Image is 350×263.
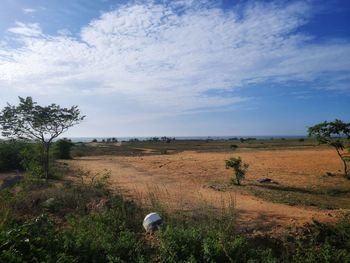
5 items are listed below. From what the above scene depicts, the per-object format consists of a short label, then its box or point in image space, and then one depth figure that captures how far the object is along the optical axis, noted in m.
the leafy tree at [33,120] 16.11
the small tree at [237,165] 16.83
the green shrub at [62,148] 36.61
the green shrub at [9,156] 22.20
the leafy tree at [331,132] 19.73
